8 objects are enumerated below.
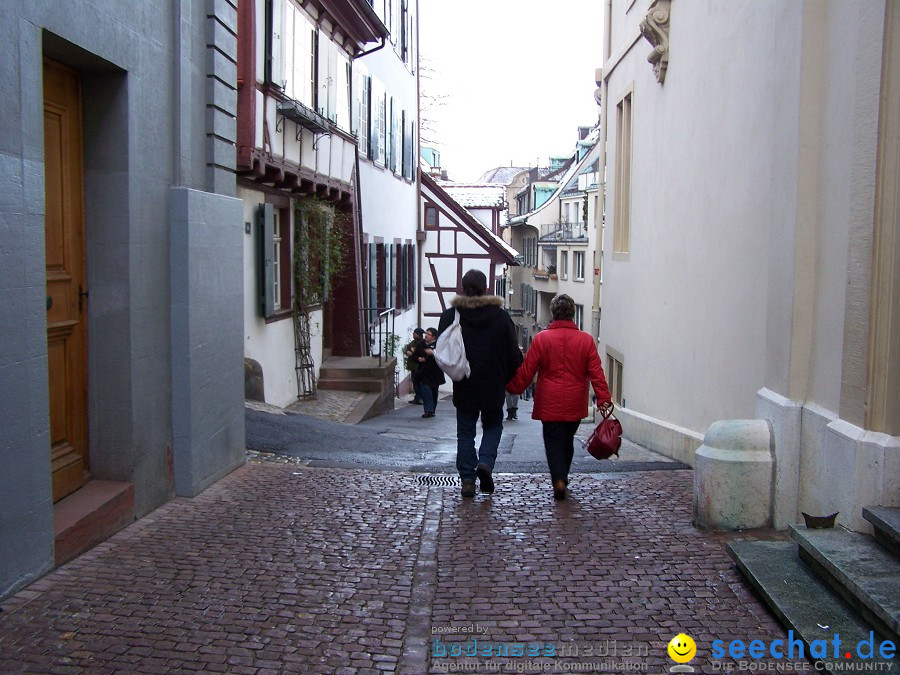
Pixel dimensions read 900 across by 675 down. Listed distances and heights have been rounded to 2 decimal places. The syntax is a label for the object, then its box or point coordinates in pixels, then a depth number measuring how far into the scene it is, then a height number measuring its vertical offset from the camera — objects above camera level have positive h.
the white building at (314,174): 12.43 +1.38
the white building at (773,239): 4.78 +0.21
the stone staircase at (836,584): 3.78 -1.41
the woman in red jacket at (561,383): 6.98 -0.81
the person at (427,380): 15.34 -1.76
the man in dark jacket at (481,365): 7.09 -0.71
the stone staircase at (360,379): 16.81 -1.93
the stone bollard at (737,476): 5.70 -1.19
